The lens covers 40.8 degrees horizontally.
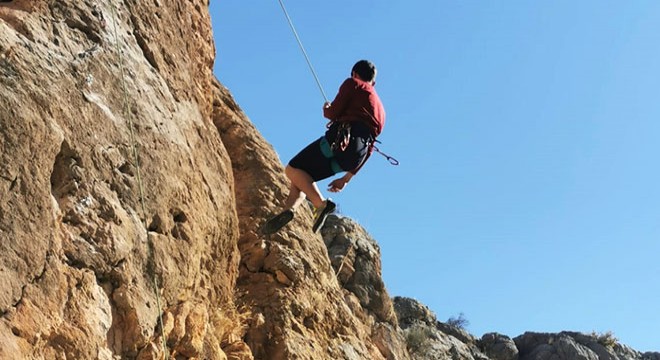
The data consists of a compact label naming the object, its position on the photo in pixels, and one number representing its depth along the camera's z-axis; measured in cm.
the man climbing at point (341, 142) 931
